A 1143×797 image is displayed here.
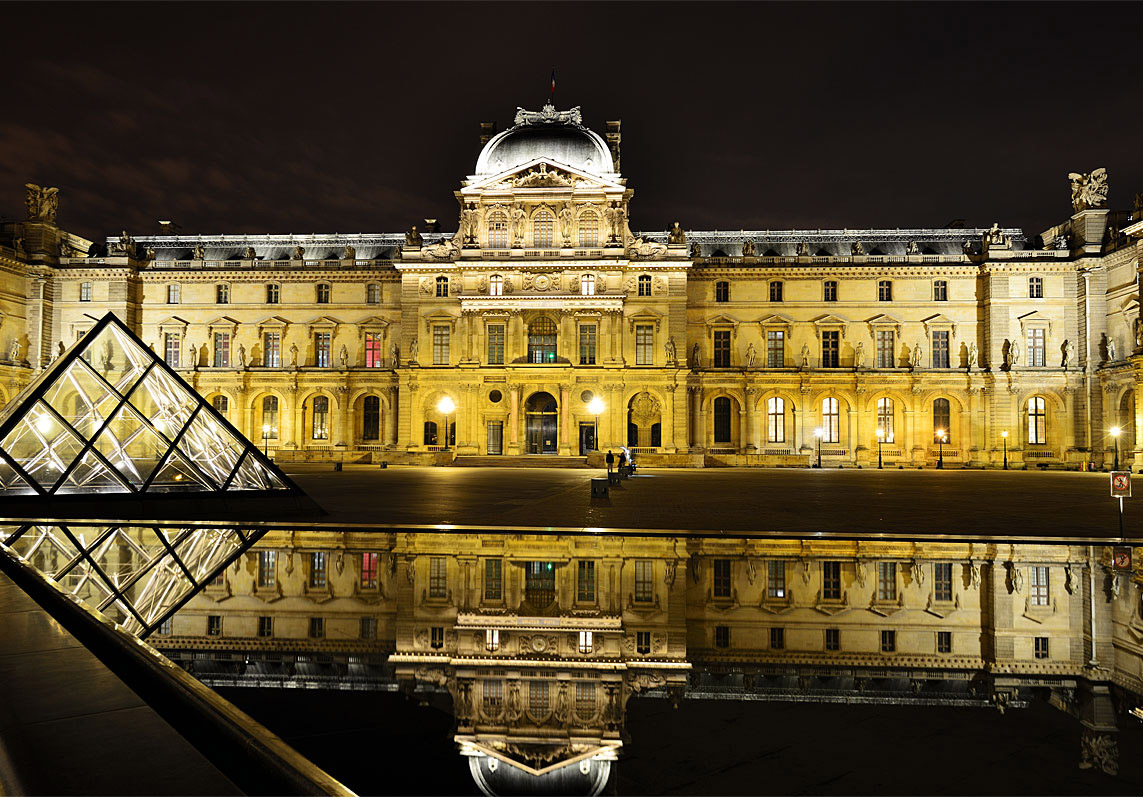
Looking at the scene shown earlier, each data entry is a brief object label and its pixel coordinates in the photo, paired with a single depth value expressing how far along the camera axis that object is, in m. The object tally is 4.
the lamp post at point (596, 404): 40.29
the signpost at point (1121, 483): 13.65
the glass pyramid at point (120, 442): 16.67
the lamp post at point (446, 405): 48.19
